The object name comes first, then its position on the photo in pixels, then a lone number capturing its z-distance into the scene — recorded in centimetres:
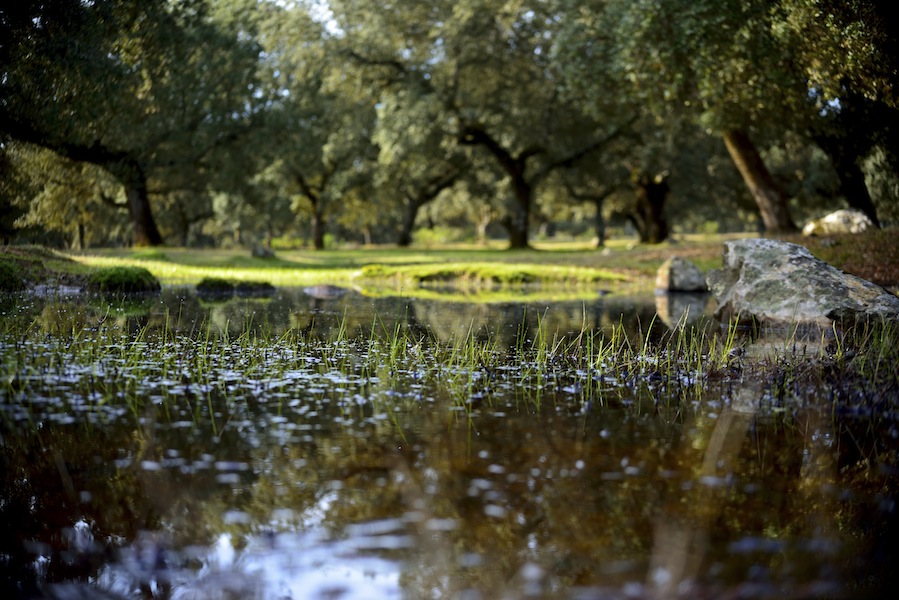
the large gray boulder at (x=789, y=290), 1052
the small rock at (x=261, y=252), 3525
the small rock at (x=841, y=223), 2702
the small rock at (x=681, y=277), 2184
